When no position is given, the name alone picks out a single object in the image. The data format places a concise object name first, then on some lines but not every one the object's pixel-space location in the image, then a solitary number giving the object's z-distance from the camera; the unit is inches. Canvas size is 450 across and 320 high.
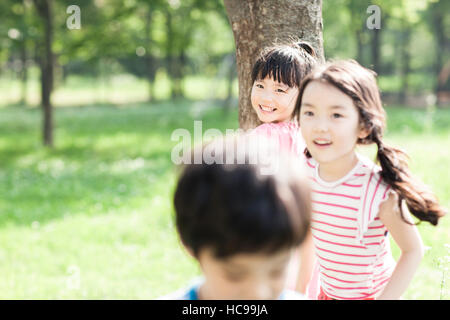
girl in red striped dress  74.1
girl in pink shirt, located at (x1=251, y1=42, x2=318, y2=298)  102.6
